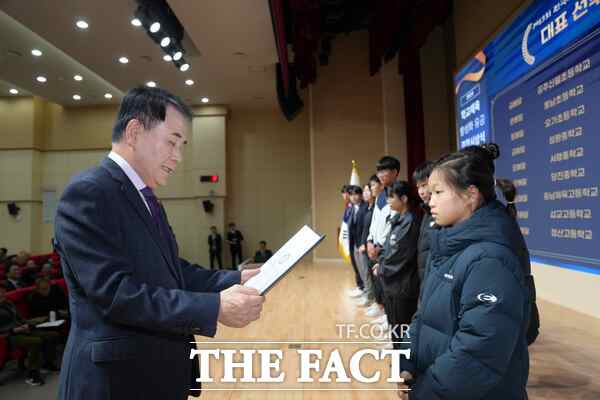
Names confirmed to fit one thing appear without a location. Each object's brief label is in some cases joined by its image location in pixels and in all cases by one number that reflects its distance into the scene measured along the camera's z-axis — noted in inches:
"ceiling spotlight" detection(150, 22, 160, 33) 206.3
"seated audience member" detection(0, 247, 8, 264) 273.3
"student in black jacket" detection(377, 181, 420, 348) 110.2
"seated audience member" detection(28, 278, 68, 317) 151.3
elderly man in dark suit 33.2
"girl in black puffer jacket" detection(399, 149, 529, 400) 37.0
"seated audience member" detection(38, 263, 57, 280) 181.0
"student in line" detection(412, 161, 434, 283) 98.4
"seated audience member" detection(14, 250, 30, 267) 262.4
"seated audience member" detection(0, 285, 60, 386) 124.6
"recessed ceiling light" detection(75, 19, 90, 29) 232.7
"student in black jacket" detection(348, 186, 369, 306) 189.2
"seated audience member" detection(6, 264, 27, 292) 191.9
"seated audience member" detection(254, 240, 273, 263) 406.7
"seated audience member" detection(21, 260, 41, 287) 216.9
